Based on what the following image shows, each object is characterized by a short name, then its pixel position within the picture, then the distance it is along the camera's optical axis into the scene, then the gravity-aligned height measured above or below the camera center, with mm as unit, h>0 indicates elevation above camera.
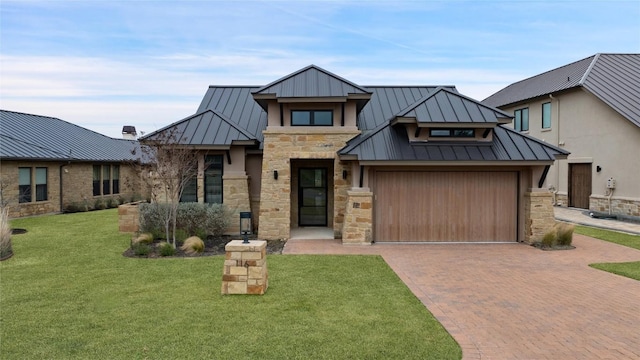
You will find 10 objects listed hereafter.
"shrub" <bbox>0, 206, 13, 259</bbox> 10406 -1815
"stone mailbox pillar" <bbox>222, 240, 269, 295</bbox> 7258 -1790
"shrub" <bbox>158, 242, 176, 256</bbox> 10578 -2067
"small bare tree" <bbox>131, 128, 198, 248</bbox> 11438 +370
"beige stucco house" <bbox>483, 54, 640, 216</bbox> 17625 +2764
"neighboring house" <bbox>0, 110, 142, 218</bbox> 18453 +397
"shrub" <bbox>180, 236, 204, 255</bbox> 11016 -2056
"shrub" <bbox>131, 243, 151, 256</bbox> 10586 -2076
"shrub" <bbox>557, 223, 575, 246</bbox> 11719 -1738
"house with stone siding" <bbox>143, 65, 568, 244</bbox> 12008 +426
